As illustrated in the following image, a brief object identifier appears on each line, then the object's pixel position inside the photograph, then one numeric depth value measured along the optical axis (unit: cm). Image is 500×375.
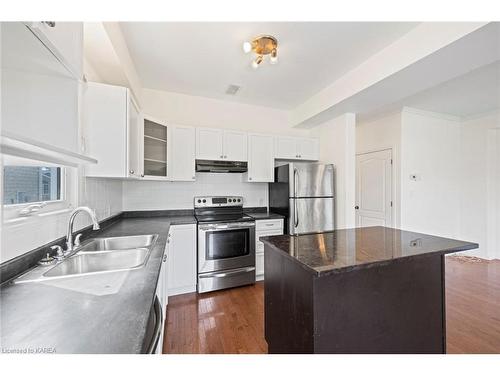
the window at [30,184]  118
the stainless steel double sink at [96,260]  117
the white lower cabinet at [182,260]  261
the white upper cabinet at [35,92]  85
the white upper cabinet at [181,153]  289
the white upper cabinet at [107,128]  182
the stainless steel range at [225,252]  270
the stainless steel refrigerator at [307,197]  307
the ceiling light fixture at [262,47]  194
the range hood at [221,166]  303
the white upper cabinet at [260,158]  329
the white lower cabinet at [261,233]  301
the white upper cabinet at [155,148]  250
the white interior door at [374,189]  386
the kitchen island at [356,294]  114
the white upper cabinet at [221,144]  304
